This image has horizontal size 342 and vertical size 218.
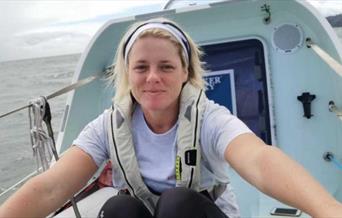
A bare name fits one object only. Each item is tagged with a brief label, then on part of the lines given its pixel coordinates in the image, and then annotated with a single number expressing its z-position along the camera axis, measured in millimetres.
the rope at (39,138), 1641
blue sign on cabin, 3094
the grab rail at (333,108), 2664
